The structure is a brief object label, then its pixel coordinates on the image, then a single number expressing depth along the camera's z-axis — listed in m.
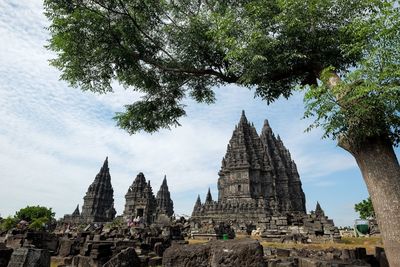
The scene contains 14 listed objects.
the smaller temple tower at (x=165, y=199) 54.06
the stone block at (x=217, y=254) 3.86
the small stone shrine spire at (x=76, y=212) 54.97
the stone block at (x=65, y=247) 10.79
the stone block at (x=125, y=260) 5.98
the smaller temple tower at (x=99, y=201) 51.22
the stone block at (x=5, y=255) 6.96
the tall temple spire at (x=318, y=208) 48.78
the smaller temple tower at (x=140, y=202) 40.50
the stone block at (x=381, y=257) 6.06
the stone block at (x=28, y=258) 5.23
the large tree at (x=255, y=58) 4.90
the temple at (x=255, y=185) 29.38
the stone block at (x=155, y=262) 8.31
